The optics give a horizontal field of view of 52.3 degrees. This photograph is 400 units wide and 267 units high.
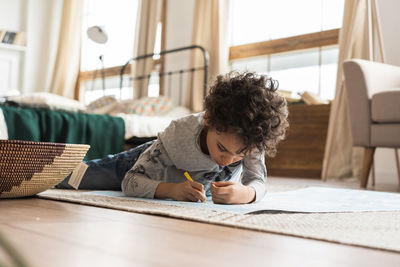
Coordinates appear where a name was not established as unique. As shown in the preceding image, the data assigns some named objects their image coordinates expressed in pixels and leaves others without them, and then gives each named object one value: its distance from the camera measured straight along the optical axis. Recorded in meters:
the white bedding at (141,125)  2.56
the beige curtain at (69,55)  5.20
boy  1.02
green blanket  2.12
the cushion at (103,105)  3.26
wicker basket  1.04
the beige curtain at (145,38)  4.20
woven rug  0.72
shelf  5.01
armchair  2.08
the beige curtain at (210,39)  3.60
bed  2.12
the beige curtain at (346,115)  2.85
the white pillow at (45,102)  2.44
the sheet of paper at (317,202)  1.11
